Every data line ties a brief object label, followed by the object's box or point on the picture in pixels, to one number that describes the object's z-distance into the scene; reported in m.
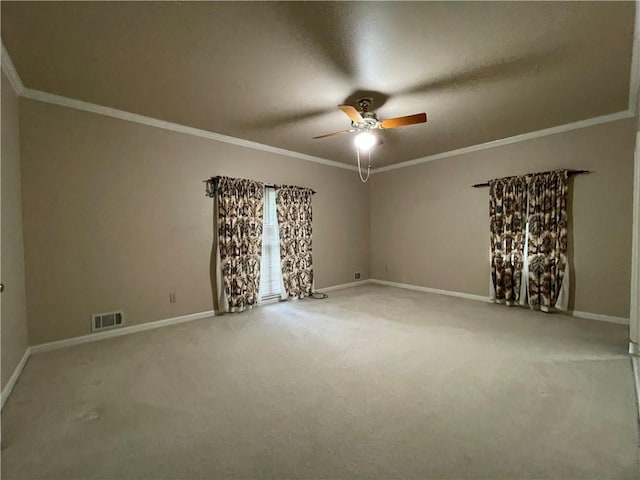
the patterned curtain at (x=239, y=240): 3.99
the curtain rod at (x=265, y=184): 3.95
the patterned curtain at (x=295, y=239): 4.75
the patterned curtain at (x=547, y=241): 3.77
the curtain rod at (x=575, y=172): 3.68
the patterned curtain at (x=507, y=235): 4.14
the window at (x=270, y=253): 4.66
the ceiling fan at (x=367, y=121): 2.71
